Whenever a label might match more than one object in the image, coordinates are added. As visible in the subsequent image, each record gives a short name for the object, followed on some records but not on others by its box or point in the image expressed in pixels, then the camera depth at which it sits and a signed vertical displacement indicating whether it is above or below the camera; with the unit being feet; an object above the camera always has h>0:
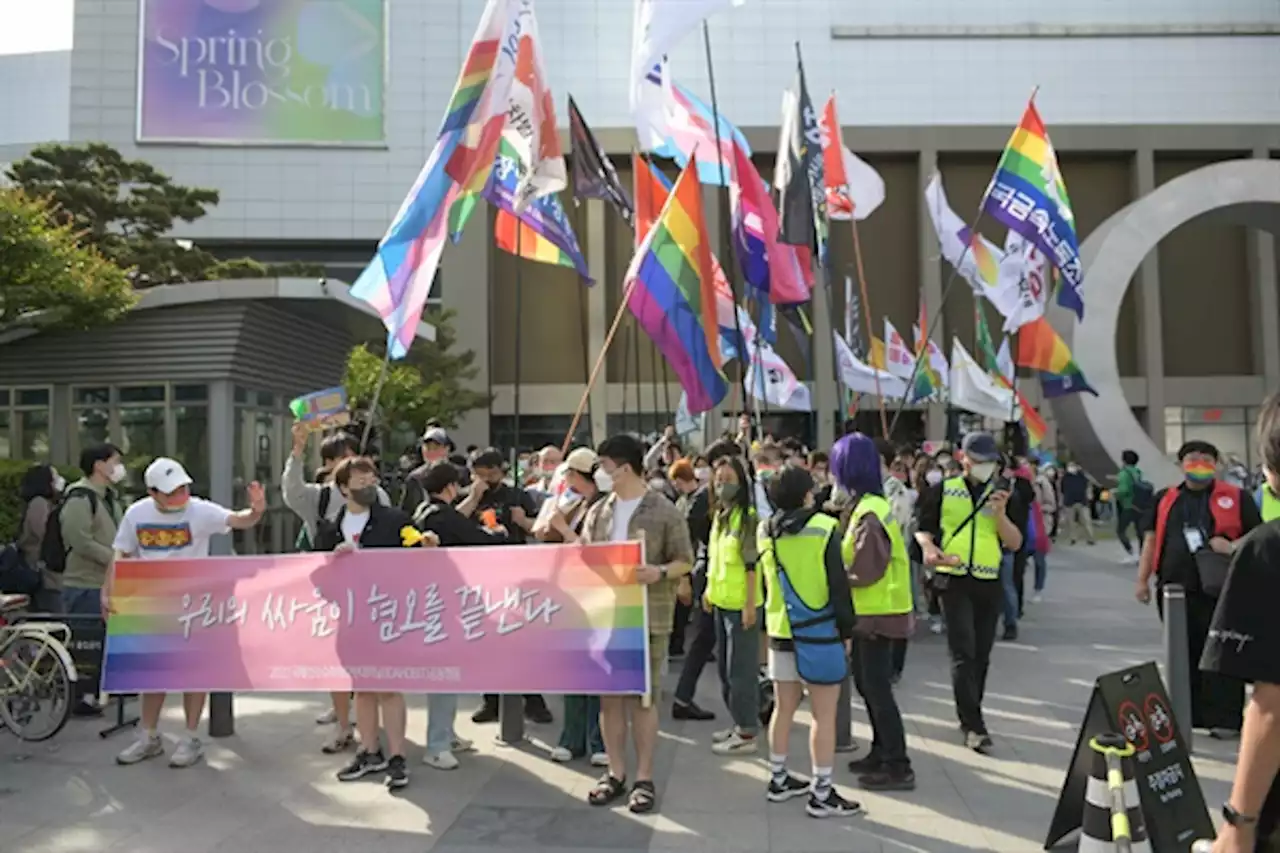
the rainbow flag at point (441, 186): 24.06 +6.81
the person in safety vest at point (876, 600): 18.83 -2.44
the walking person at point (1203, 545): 21.62 -1.71
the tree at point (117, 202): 74.08 +20.34
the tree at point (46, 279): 42.39 +8.46
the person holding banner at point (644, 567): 18.07 -1.70
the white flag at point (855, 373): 56.03 +5.22
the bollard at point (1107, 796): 11.17 -3.66
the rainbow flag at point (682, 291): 25.85 +4.55
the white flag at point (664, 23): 27.45 +12.13
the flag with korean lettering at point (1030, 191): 37.19 +10.03
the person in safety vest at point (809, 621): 17.25 -2.57
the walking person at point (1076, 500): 73.77 -2.43
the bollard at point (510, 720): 22.45 -5.42
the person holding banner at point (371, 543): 19.44 -1.36
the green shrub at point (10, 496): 41.14 -0.80
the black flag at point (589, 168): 32.96 +9.73
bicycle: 21.75 -4.27
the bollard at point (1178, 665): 16.67 -3.26
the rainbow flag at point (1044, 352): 56.59 +6.40
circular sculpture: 72.13 +15.22
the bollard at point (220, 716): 23.12 -5.42
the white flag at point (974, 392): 62.95 +4.66
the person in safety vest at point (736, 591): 20.97 -2.52
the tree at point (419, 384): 96.37 +8.47
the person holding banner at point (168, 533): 20.77 -1.20
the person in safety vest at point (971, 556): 20.95 -1.80
